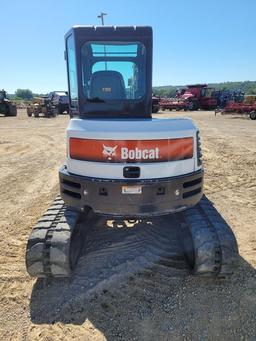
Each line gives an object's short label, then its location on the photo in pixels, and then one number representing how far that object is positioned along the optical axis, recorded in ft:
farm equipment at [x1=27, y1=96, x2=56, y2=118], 104.27
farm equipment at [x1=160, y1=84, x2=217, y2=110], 127.75
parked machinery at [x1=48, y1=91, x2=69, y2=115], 111.55
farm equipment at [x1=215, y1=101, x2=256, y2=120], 88.71
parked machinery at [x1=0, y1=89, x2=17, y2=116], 111.24
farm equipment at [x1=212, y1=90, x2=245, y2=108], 130.82
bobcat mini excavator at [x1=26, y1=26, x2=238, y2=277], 12.51
